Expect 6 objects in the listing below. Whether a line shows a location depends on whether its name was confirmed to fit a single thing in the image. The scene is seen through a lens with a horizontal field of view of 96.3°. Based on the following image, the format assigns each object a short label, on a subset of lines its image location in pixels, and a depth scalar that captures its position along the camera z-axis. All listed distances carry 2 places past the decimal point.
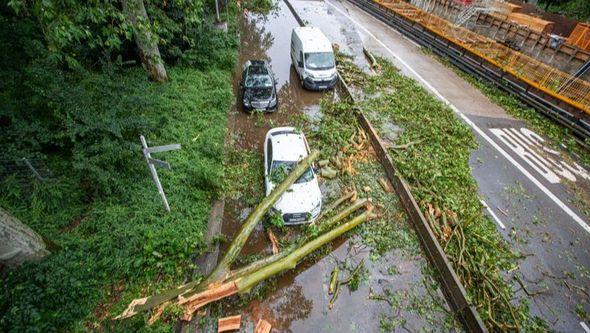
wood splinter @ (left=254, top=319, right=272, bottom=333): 5.86
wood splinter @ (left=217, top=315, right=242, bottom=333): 5.79
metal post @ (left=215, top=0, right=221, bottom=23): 16.63
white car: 7.69
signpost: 5.52
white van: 13.62
